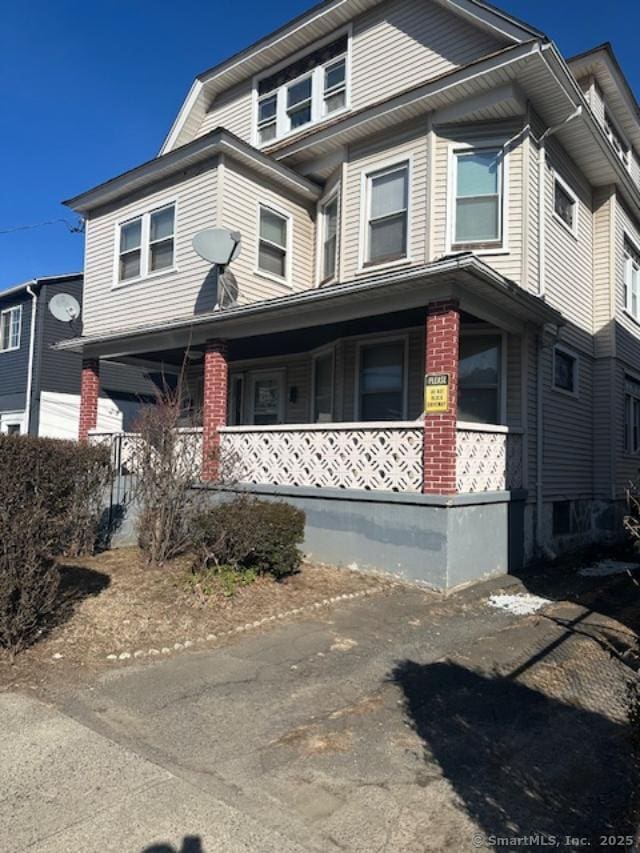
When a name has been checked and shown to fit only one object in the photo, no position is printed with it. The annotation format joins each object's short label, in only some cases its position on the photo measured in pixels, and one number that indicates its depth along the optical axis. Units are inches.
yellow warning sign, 322.7
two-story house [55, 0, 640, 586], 347.3
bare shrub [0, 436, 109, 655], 205.6
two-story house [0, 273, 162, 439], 784.9
